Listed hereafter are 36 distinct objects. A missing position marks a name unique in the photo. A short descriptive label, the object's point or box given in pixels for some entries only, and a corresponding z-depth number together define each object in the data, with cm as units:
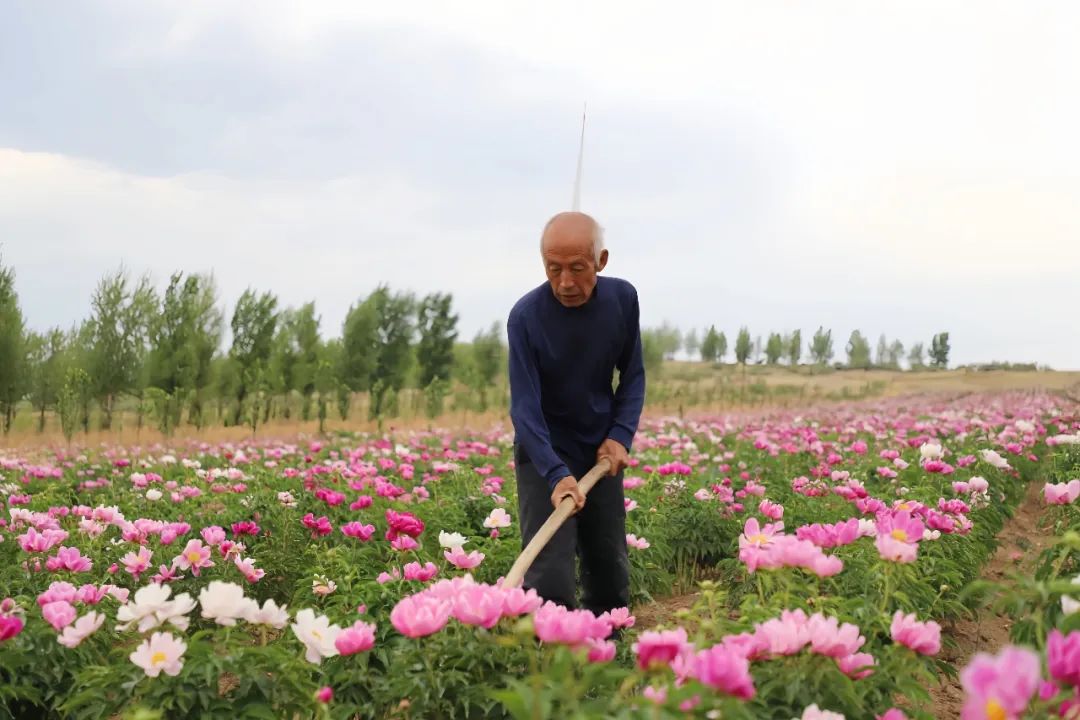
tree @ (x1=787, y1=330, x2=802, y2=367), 5609
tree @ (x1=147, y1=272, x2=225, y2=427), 2225
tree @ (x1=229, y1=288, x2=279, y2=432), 2581
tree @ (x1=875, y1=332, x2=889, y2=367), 6901
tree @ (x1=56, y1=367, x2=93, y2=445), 1611
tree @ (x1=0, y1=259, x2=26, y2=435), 2092
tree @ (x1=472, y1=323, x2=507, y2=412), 3825
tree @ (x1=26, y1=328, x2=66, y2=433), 2238
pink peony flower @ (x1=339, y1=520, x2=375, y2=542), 361
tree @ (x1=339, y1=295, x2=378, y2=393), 2748
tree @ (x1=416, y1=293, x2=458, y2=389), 3650
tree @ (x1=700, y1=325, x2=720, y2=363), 6230
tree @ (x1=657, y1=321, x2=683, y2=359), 5448
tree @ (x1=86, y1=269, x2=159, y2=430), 2194
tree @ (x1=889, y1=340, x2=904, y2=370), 6834
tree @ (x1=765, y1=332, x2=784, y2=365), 6268
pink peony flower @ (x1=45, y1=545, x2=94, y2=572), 312
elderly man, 316
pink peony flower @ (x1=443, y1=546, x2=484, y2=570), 276
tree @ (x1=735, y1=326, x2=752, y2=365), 5534
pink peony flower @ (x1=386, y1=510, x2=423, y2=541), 307
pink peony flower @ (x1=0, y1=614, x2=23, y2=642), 218
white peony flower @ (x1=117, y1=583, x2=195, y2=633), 209
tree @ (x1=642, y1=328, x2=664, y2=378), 4231
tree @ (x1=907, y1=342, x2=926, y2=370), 6331
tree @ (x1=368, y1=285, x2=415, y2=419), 3181
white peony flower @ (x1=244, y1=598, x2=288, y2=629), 212
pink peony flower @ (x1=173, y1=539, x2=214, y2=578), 293
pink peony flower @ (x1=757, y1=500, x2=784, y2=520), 320
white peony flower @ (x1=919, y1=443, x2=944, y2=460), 520
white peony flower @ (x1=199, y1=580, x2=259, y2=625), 206
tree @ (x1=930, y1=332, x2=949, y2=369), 6481
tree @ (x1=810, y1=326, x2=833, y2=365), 5972
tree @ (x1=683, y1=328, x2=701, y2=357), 7644
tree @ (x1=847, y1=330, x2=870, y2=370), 6581
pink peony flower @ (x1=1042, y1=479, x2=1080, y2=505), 304
